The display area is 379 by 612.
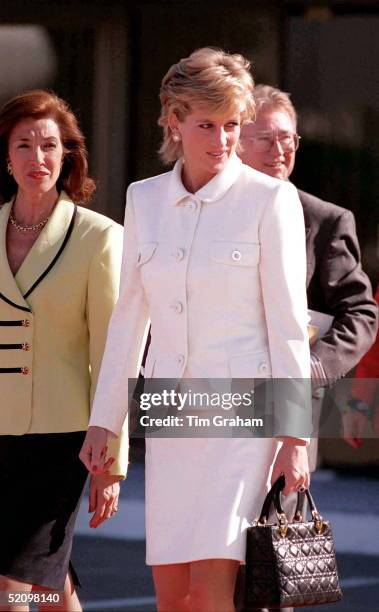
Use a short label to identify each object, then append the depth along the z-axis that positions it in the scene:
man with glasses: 10.44
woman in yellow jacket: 10.20
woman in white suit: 8.78
